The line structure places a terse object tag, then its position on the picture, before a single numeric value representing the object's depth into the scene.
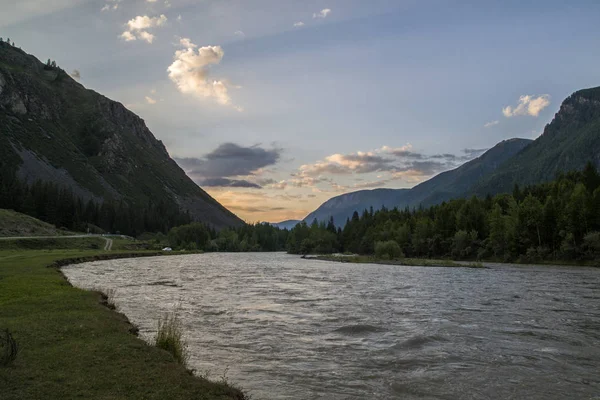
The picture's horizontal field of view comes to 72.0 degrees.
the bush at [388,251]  124.00
